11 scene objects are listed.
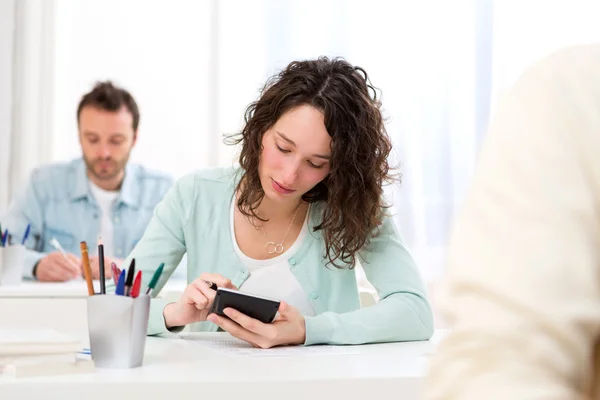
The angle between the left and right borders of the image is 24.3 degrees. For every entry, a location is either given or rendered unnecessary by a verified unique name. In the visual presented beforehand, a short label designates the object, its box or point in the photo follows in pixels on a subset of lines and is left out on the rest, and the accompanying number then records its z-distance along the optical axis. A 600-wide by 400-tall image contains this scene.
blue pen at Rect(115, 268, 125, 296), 1.96
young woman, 2.30
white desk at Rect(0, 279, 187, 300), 2.87
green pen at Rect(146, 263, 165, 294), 2.04
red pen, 1.95
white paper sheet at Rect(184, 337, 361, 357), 2.08
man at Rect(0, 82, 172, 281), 4.21
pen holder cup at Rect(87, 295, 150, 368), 1.91
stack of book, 1.82
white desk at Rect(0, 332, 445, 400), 1.78
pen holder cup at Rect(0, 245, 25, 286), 3.08
